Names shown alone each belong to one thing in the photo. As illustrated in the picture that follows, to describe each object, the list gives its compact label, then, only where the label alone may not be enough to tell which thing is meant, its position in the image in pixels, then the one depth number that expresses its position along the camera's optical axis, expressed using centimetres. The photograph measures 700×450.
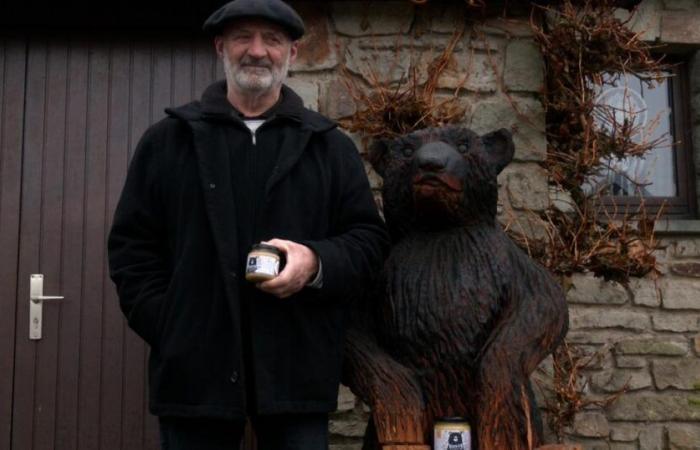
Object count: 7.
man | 183
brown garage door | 352
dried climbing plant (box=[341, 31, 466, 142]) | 354
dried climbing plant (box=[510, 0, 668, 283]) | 353
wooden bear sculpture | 187
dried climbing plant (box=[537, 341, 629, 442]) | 342
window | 420
